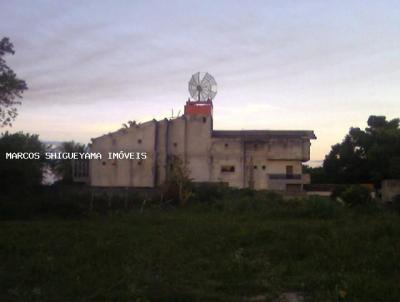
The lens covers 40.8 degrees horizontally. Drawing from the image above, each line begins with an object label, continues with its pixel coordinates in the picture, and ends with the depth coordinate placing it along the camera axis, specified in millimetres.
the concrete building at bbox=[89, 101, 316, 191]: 42094
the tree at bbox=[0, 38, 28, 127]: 24734
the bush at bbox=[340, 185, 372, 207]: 25694
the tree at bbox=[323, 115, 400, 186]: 41594
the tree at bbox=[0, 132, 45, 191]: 25922
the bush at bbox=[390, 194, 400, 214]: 22278
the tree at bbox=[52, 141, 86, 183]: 43469
